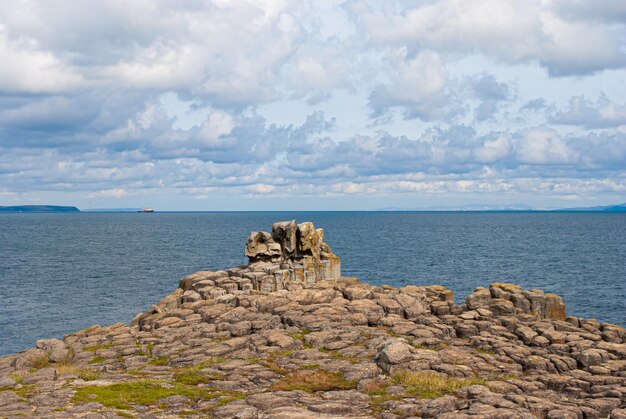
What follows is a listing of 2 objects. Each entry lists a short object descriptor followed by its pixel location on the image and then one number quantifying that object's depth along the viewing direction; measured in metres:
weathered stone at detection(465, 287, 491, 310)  41.53
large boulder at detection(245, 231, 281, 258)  54.28
